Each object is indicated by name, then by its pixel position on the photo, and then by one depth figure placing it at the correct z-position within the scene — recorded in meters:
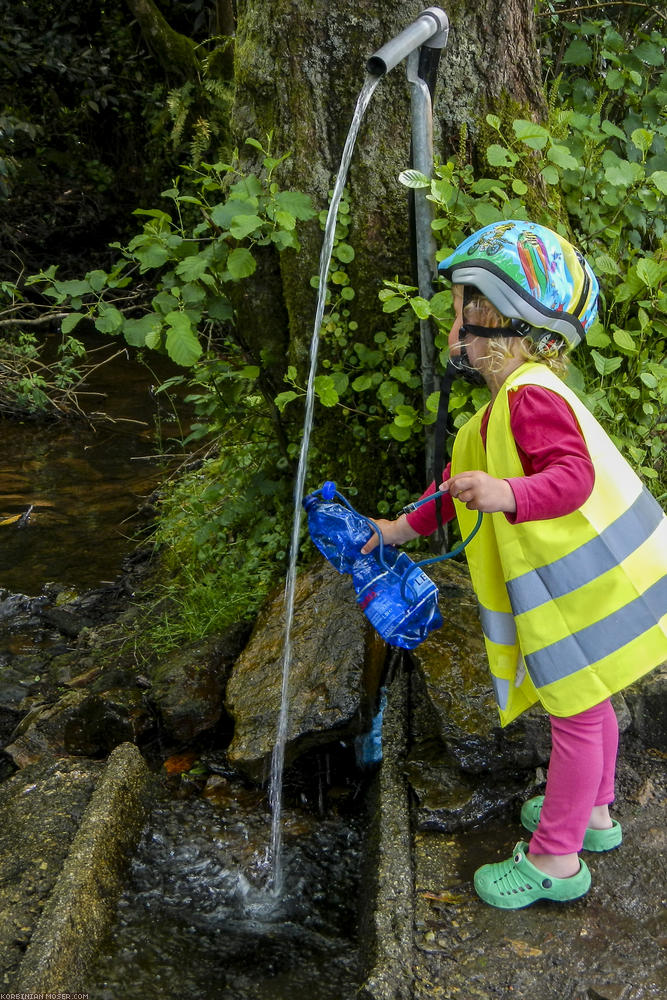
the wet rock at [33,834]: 2.09
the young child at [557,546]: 2.04
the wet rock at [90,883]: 2.00
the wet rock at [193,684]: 3.24
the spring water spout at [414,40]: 2.37
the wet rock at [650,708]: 2.64
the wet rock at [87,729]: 3.27
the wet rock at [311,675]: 2.84
